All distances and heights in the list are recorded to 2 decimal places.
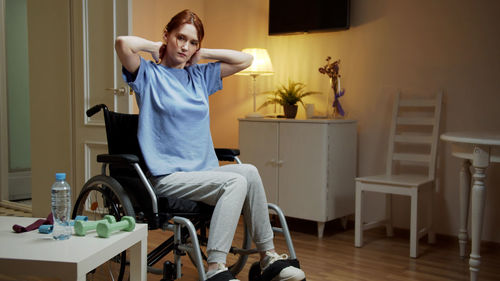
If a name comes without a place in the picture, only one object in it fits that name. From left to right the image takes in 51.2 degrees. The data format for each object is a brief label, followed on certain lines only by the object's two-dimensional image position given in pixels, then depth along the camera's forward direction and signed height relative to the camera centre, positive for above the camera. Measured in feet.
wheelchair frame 5.84 -1.41
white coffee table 4.28 -1.30
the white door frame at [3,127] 14.26 -0.68
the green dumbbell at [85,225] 5.07 -1.20
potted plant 11.41 +0.17
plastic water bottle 4.98 -1.05
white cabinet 10.55 -1.18
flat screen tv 11.28 +2.02
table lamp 11.54 +0.90
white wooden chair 9.43 -1.16
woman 6.02 -0.44
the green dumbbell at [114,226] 4.99 -1.20
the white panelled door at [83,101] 10.89 +0.06
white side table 7.29 -0.72
